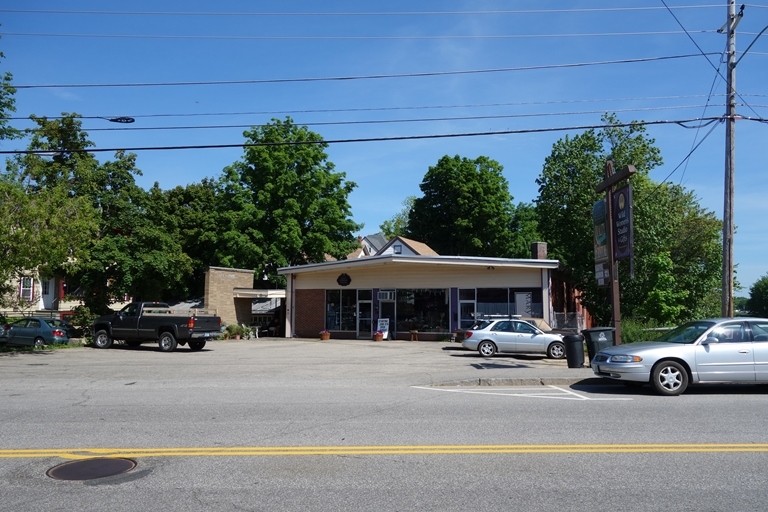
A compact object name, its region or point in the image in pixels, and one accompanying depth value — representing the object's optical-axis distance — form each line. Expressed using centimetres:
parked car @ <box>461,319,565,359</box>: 2252
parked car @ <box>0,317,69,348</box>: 2789
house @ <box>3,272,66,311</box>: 4301
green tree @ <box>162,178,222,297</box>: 4334
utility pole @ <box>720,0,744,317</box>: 1892
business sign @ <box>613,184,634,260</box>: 1666
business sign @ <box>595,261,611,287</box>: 1748
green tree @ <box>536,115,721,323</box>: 3700
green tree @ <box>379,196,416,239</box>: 8251
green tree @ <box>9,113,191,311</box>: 3350
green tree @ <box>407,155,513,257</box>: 5488
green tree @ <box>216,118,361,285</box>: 4231
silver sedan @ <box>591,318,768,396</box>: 1203
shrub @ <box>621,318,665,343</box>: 2144
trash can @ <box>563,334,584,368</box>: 1767
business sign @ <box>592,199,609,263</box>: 1764
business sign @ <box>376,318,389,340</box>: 3269
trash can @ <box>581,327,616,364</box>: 1733
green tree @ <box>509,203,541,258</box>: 5528
